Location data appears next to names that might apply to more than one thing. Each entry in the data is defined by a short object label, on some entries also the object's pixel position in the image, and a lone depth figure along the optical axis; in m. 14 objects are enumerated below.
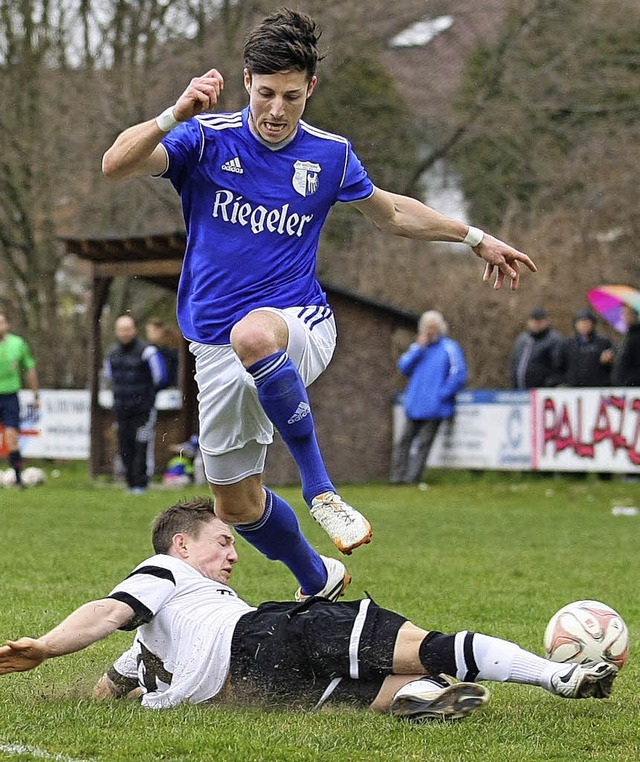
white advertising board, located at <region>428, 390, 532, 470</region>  17.67
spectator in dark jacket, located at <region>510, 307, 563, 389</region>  17.41
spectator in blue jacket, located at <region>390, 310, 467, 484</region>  17.86
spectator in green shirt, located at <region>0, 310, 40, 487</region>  17.14
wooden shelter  19.20
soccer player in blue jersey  5.52
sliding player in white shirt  4.71
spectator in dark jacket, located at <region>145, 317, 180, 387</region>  17.91
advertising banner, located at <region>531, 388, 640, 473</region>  16.53
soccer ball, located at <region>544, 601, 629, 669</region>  5.12
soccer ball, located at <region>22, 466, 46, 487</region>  18.48
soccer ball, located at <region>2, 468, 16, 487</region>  18.28
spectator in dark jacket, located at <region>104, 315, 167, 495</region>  16.75
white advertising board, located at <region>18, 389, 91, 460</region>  21.94
